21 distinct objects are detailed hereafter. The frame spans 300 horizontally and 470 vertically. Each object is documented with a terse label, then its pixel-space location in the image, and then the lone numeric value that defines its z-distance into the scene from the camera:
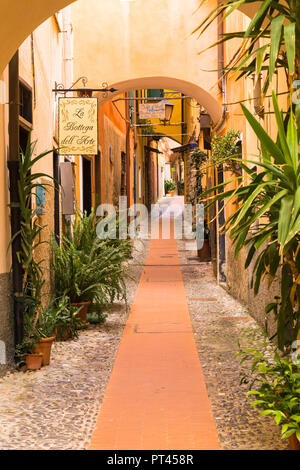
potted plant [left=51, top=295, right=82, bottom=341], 6.93
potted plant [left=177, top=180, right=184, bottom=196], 39.58
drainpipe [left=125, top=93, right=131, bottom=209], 20.52
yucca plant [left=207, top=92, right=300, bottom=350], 3.37
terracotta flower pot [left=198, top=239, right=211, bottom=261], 15.51
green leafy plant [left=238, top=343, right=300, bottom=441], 3.32
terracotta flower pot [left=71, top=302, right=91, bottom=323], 7.80
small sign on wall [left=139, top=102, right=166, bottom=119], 16.06
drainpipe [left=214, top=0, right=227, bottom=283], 10.88
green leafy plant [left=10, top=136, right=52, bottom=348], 5.77
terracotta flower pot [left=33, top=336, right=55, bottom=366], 5.92
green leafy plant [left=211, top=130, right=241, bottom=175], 9.18
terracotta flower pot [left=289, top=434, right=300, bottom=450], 3.53
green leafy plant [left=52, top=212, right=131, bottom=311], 7.65
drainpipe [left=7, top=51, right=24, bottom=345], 5.71
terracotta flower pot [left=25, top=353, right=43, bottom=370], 5.80
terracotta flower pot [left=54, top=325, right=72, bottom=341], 7.12
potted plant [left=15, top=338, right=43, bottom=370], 5.80
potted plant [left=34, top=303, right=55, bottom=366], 5.92
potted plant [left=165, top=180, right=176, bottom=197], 56.78
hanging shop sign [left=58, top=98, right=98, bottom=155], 8.23
